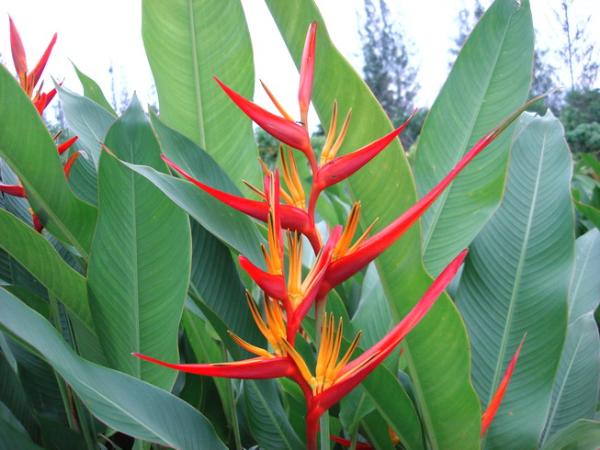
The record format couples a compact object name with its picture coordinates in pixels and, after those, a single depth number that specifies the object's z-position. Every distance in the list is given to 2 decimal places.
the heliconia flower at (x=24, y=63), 0.92
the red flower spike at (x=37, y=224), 0.84
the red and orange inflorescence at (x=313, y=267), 0.52
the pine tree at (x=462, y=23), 25.89
